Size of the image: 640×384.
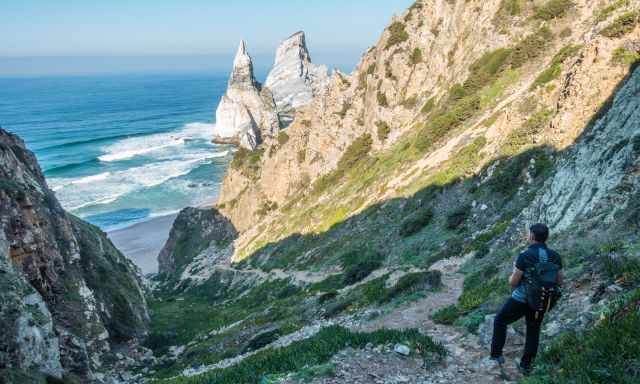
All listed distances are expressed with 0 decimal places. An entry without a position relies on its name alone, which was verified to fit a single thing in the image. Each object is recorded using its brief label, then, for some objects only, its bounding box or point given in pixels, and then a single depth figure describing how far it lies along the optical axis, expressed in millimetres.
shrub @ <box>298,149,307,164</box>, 68562
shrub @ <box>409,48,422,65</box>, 56562
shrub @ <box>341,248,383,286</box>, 27838
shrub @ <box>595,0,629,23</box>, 27750
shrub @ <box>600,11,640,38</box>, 22516
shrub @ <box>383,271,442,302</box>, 17641
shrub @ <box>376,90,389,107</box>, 57050
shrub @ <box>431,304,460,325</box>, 12688
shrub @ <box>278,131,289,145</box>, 76150
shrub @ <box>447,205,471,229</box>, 26141
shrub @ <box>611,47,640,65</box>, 21203
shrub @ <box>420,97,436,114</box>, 48938
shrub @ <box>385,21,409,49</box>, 59031
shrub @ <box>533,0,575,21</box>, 39656
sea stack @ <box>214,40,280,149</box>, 176500
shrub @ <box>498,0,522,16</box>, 44844
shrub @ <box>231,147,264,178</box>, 82375
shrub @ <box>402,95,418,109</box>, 54281
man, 7495
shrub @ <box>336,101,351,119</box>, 64281
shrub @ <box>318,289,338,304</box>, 24792
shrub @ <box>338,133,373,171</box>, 57656
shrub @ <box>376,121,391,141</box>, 55325
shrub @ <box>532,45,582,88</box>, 29948
